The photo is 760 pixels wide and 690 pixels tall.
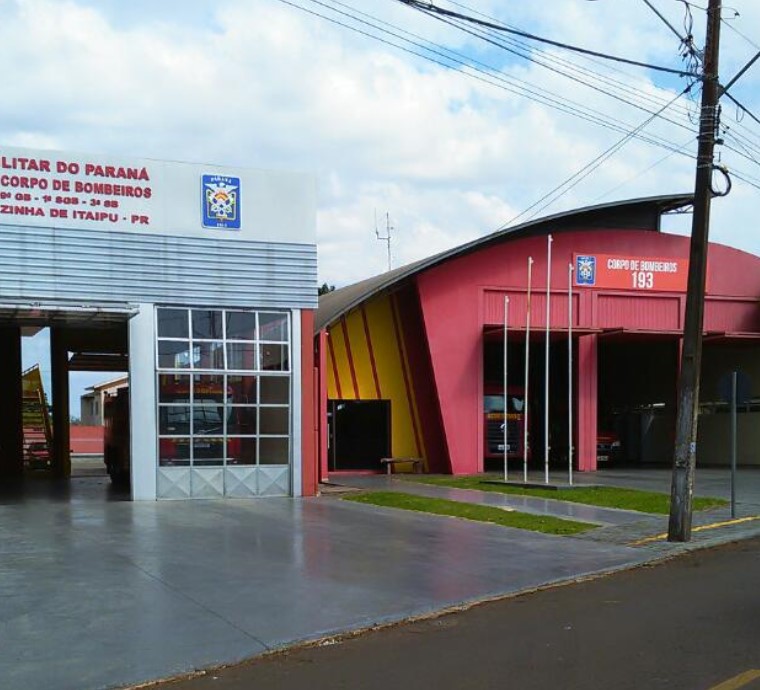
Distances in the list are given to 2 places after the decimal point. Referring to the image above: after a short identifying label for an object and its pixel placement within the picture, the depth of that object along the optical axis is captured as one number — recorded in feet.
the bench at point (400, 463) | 88.58
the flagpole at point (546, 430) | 69.21
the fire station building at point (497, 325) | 86.43
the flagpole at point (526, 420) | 72.87
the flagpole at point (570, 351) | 71.90
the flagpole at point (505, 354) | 77.66
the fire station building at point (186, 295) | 56.39
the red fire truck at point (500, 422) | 91.76
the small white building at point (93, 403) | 192.13
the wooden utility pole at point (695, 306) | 43.11
